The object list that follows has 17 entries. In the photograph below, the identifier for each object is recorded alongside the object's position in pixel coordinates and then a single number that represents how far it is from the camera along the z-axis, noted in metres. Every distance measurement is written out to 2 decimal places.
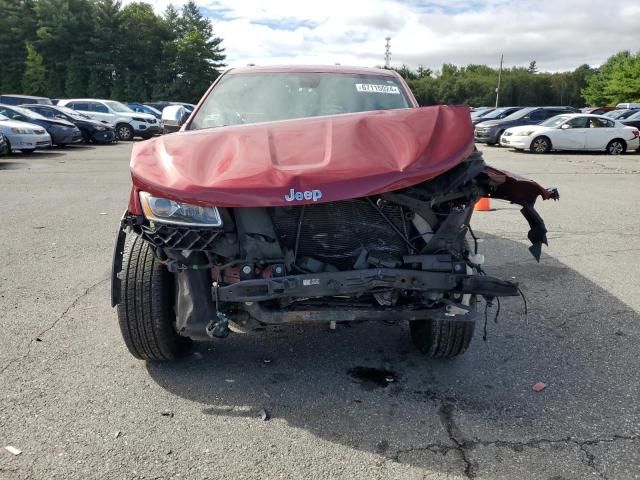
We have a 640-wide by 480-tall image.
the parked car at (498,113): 26.33
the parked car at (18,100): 24.95
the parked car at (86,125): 19.67
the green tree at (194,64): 59.16
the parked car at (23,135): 15.17
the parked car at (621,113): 24.59
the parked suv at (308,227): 2.68
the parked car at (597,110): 29.34
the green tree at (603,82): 69.88
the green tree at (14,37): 56.66
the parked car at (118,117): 23.33
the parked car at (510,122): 22.58
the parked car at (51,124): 17.34
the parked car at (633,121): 23.36
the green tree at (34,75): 54.47
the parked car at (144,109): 30.72
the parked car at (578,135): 19.34
